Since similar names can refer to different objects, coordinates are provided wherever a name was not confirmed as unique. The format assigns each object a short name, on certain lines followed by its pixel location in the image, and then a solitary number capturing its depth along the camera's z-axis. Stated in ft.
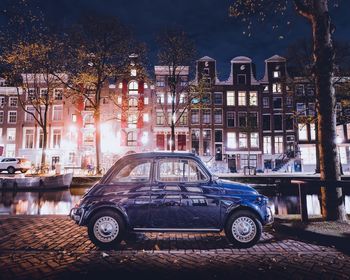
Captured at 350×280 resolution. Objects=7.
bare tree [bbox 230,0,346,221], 23.82
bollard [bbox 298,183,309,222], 24.12
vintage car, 18.86
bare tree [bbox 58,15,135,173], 82.23
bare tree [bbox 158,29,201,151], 91.09
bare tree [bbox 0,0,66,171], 81.41
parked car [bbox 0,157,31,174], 102.68
